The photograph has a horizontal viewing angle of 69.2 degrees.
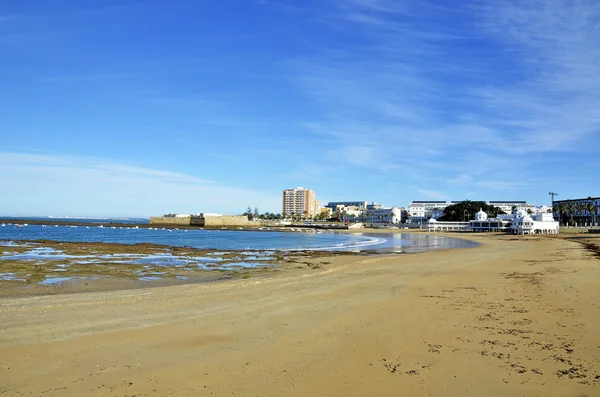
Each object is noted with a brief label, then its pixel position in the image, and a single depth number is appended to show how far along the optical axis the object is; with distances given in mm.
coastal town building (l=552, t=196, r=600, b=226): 138375
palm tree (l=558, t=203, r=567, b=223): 141125
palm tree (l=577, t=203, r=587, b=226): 139250
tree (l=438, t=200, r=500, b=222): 154250
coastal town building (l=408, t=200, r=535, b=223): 187875
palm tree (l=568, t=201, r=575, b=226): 135250
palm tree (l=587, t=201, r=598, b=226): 135000
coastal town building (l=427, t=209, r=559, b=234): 101250
